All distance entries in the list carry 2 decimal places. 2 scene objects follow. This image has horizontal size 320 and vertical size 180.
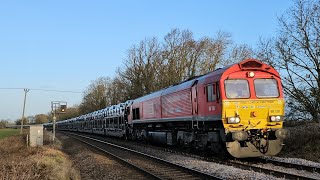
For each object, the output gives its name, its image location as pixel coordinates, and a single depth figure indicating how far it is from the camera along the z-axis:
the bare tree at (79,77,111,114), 90.44
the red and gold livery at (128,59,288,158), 14.55
